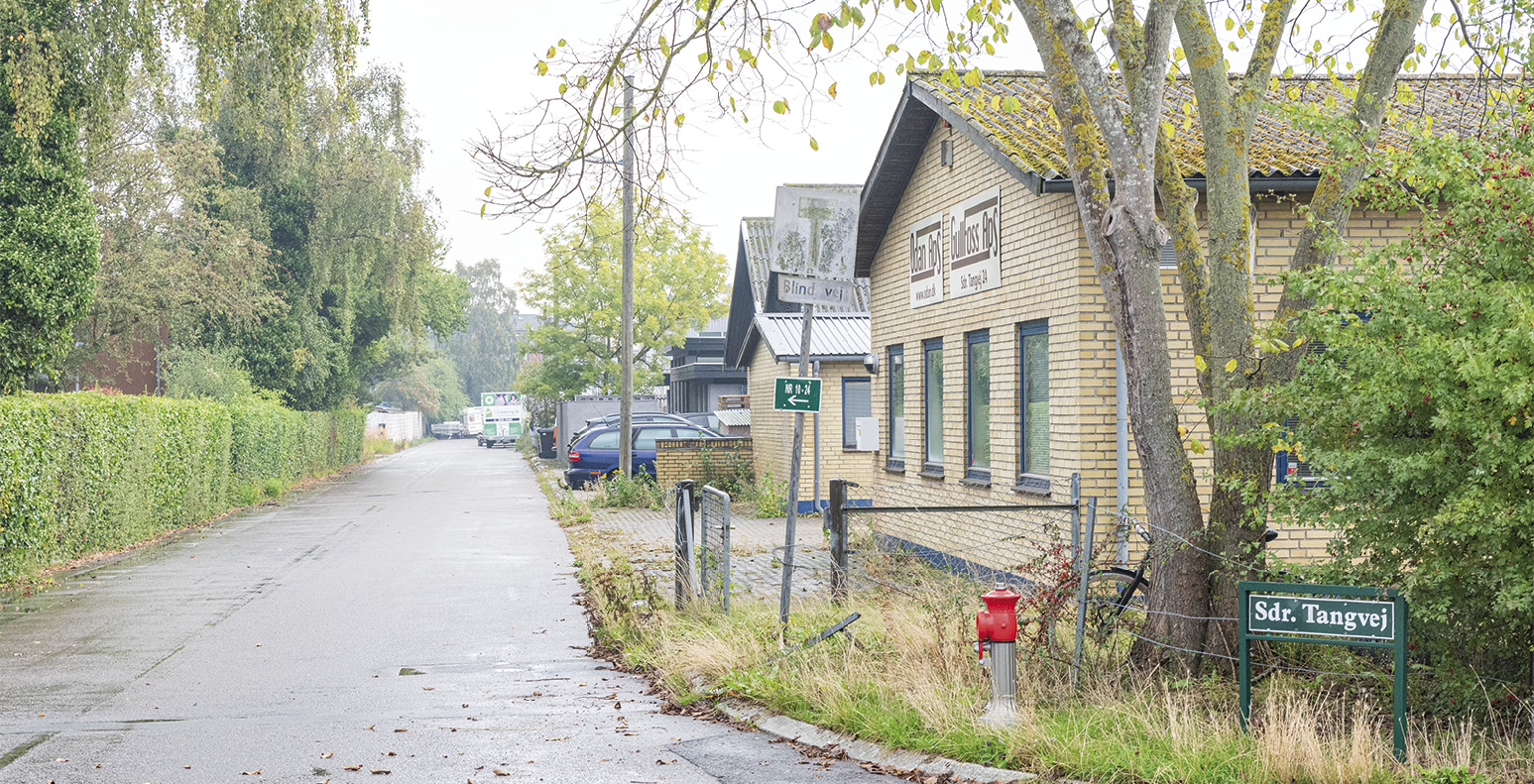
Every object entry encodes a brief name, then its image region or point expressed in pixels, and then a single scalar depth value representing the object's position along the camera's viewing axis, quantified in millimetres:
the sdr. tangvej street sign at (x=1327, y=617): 5918
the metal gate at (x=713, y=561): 10133
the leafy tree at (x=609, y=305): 50281
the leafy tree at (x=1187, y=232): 7332
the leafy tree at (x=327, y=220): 35844
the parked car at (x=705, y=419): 37456
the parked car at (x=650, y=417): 33838
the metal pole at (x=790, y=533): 9078
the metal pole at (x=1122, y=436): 11336
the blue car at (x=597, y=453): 30734
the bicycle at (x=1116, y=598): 7809
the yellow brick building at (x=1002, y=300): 11484
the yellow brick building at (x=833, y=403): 23656
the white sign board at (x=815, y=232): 9172
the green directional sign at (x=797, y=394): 9516
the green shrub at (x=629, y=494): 25953
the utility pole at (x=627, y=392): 26188
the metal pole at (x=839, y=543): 10352
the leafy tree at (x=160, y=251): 28562
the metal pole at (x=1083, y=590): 7410
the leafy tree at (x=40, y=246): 17828
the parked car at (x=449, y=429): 113625
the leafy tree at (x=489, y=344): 139125
